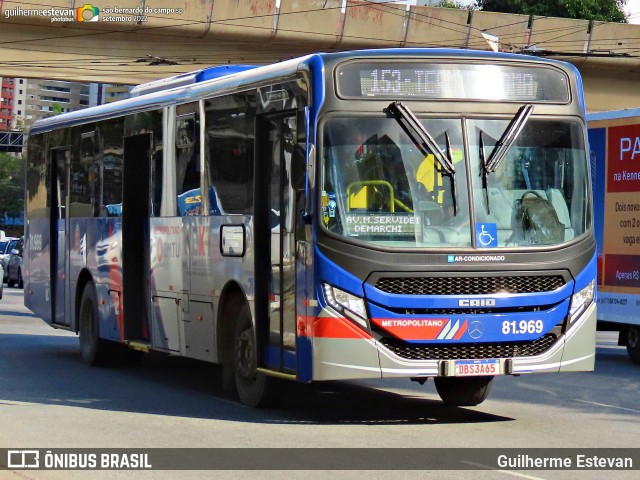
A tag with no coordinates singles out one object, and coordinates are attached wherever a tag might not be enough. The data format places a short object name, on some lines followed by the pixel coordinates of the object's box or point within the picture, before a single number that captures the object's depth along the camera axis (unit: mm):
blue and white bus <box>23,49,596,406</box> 11320
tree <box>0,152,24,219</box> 132862
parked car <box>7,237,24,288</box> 47969
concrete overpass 36562
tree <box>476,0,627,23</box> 69938
